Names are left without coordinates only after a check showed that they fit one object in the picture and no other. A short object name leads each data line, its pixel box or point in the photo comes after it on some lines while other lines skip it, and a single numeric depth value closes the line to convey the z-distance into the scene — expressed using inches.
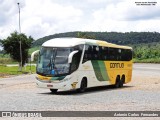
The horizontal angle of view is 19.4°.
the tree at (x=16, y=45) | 2955.2
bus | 1019.3
